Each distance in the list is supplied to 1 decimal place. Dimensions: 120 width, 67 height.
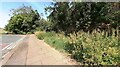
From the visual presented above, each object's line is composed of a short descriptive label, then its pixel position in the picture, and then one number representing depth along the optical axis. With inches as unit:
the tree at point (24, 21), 968.7
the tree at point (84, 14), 173.8
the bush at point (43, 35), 327.6
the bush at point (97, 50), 91.8
